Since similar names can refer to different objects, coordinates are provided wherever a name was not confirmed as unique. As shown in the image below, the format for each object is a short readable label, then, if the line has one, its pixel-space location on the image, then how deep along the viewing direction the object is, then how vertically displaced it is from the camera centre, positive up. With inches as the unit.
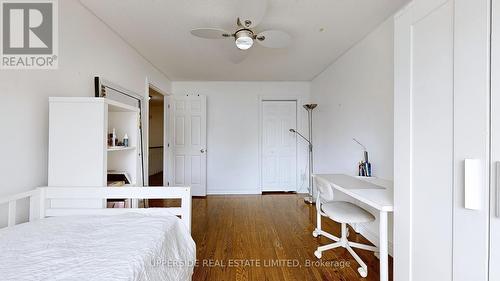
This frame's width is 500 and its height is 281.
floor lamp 164.0 -9.0
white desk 60.4 -17.1
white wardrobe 35.6 -0.4
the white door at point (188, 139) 185.5 +0.0
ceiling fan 69.8 +38.2
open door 283.4 +2.4
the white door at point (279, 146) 193.0 -5.7
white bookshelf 65.2 -0.9
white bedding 35.3 -20.0
